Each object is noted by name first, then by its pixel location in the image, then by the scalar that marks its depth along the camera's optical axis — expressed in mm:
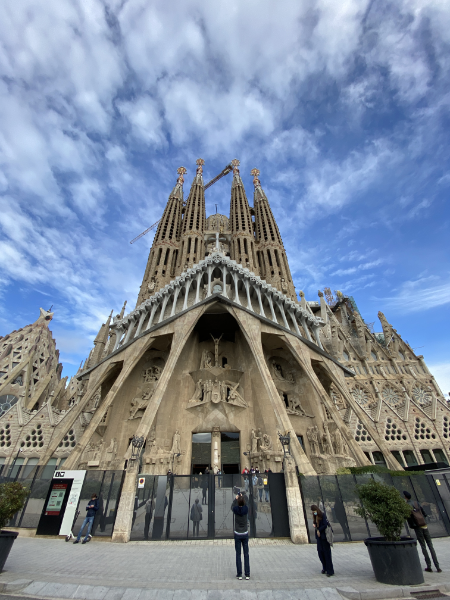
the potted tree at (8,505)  5238
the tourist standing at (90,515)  8672
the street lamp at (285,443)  10415
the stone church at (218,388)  17844
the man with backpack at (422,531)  5430
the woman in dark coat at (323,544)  5215
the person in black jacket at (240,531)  5059
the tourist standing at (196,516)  9023
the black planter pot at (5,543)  5199
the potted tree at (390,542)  4617
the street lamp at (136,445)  11159
